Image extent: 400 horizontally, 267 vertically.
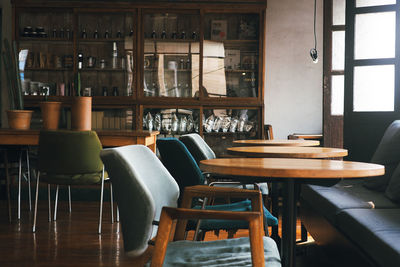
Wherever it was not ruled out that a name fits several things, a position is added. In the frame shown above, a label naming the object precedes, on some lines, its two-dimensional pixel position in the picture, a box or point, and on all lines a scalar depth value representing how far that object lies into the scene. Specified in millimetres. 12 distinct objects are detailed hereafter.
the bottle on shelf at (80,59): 5735
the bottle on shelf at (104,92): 5750
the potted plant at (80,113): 4087
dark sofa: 1948
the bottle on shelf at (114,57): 5773
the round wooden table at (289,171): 1727
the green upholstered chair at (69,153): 3682
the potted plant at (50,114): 4254
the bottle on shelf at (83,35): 5734
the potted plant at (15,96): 4348
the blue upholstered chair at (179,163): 2648
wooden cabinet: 5598
